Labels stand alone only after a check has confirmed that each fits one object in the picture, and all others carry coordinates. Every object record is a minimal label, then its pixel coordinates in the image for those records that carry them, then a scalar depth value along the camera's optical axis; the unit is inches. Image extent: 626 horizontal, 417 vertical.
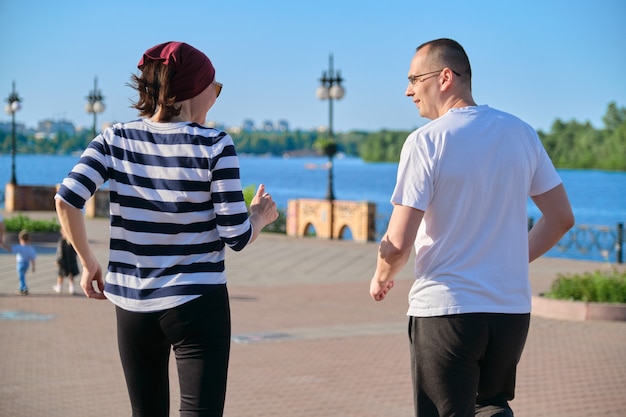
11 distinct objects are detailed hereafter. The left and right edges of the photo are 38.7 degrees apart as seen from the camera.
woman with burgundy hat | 121.5
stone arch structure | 904.3
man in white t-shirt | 120.8
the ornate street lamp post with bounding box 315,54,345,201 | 982.8
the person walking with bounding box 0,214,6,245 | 403.5
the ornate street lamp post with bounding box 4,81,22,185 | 1403.8
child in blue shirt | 473.7
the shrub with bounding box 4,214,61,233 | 795.4
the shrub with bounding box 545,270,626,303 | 437.4
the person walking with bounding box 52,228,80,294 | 483.8
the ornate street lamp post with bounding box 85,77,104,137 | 1408.7
